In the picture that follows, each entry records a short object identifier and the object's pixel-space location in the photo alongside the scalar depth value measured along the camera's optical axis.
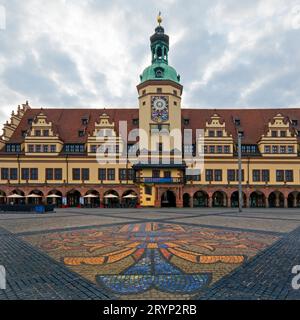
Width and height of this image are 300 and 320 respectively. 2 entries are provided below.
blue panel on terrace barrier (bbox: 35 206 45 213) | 24.62
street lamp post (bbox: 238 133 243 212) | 25.80
